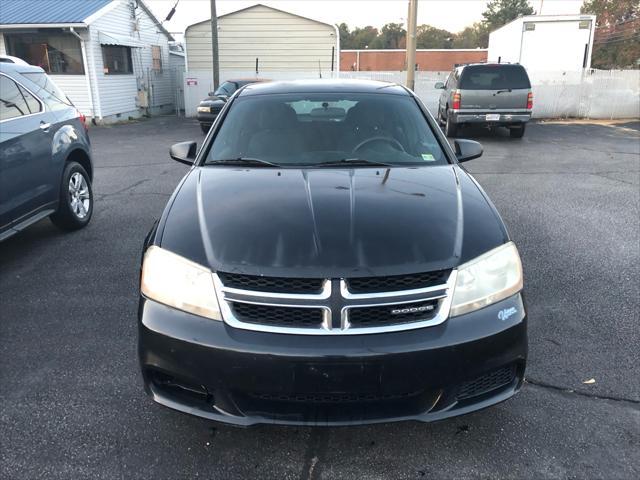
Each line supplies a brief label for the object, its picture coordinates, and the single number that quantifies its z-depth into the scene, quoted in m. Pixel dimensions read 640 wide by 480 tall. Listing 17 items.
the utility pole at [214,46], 19.05
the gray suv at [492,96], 12.96
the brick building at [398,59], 43.69
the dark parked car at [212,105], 14.35
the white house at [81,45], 17.28
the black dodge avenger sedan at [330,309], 2.03
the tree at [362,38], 77.50
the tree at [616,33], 37.32
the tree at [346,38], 75.32
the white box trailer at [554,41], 20.20
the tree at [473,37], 78.81
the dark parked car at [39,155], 4.51
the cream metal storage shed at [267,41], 21.98
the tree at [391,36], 77.81
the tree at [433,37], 79.00
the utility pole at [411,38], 14.86
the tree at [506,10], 78.44
